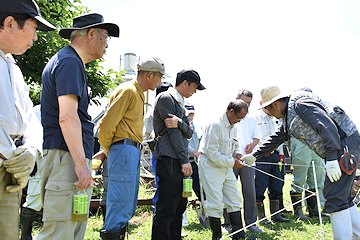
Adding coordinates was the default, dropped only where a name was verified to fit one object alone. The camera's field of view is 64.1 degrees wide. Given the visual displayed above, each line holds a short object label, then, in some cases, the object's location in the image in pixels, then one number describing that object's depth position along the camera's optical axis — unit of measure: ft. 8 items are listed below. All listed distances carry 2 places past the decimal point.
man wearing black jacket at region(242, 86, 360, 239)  9.20
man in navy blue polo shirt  6.20
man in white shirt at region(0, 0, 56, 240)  5.06
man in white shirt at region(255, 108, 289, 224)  17.58
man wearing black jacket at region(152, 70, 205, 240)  10.50
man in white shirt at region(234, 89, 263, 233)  15.70
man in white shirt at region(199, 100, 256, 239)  13.03
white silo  84.14
